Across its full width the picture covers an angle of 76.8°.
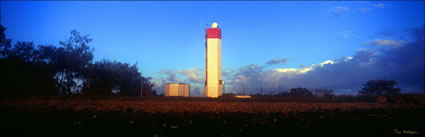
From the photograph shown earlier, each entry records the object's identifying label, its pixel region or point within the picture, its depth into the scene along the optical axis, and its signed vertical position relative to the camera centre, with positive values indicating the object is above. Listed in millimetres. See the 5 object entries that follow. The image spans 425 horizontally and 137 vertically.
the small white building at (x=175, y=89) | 38250 -689
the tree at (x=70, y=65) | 34031 +2489
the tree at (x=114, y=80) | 35656 +577
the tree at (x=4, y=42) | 29594 +4669
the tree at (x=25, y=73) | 25550 +1107
